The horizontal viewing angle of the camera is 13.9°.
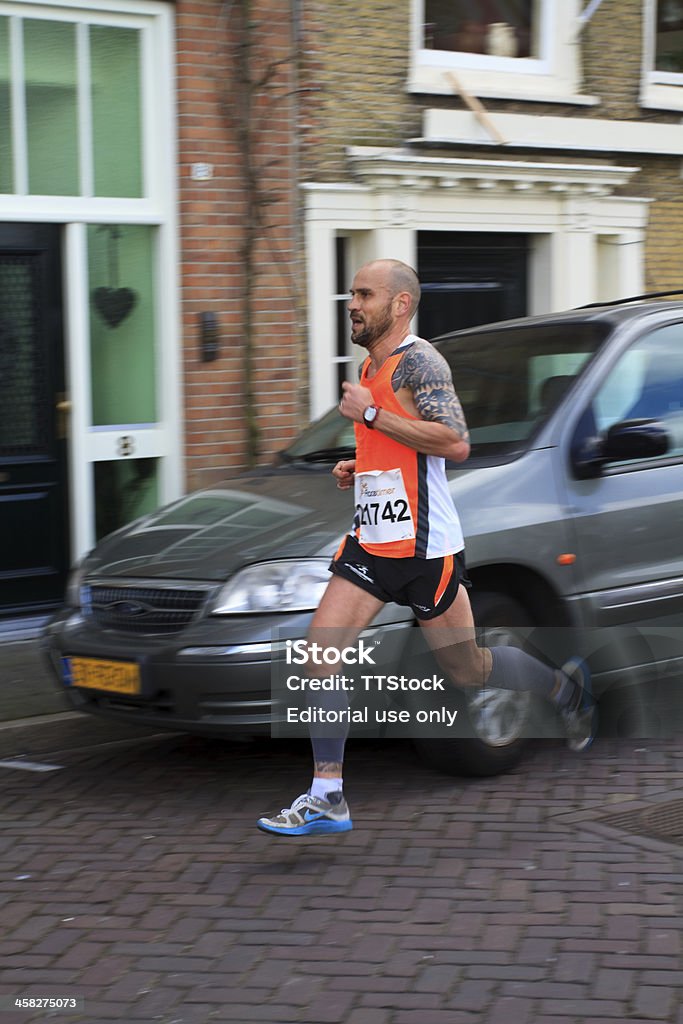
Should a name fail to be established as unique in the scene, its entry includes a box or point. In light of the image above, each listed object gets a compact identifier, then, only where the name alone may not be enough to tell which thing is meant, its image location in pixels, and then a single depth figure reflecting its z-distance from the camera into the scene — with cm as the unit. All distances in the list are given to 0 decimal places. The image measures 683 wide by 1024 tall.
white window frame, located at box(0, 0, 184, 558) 1745
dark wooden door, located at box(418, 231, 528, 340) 2142
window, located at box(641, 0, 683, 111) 2316
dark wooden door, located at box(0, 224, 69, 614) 1724
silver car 1010
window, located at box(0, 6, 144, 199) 1715
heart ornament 1811
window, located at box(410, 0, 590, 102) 2092
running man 916
